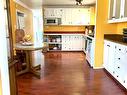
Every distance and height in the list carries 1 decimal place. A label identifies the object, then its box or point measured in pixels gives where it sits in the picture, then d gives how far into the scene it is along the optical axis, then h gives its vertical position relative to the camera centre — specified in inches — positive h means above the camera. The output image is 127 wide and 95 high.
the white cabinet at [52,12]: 195.8 +49.1
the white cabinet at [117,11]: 88.6 +26.3
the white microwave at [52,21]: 196.0 +32.4
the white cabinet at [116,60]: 76.7 -20.1
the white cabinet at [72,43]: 195.4 -10.5
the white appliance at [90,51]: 123.8 -18.2
